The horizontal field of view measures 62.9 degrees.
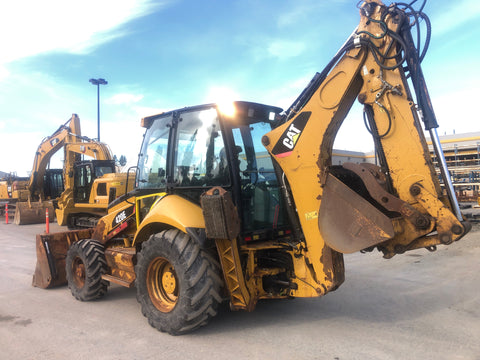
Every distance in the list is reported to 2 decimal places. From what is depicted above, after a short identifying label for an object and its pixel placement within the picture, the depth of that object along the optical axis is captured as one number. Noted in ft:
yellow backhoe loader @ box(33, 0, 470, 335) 11.23
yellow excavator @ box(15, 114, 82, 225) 55.36
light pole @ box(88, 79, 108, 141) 74.92
